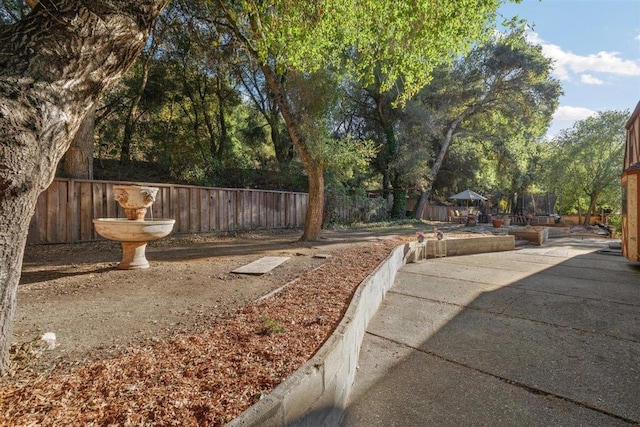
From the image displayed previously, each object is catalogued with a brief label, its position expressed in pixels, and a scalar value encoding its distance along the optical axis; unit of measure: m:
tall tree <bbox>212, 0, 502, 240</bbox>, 4.98
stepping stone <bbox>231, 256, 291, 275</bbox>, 4.78
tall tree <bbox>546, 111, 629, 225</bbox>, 16.67
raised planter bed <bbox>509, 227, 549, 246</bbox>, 10.15
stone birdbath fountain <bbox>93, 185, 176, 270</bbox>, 4.34
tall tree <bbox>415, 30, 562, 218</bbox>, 17.00
